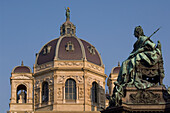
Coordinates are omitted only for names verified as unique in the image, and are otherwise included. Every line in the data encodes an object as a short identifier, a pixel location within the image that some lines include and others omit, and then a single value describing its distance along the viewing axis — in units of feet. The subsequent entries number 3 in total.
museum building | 305.32
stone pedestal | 129.39
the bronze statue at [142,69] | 133.28
